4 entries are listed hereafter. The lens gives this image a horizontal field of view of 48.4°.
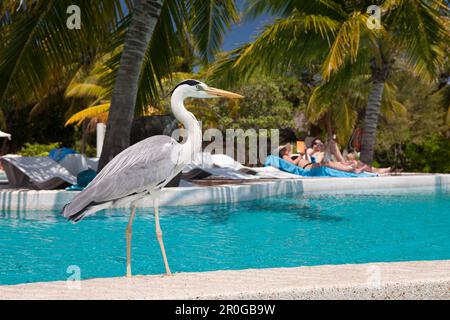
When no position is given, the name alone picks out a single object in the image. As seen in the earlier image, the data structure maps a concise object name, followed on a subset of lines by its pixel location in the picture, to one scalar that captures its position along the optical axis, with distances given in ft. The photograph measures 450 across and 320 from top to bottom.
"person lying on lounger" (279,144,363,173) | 49.55
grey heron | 11.37
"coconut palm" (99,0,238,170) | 32.22
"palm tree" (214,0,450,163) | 39.83
